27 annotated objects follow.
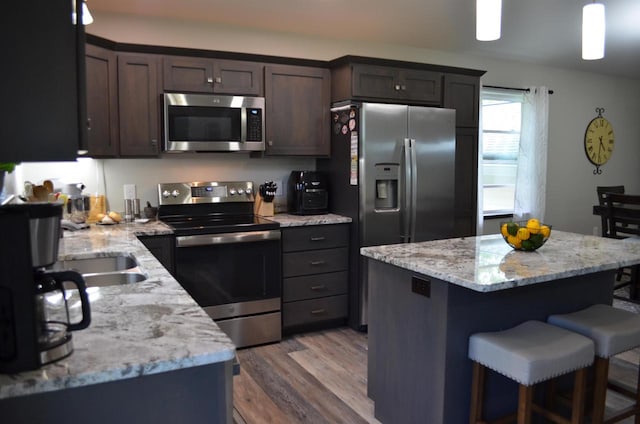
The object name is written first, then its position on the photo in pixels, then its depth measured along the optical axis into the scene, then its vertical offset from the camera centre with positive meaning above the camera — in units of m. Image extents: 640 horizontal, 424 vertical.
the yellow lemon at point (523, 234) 2.44 -0.29
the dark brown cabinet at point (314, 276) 3.72 -0.79
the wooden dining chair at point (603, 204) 4.84 -0.30
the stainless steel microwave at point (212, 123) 3.53 +0.37
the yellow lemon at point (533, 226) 2.43 -0.26
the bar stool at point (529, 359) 1.84 -0.71
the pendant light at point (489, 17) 2.21 +0.70
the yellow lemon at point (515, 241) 2.48 -0.34
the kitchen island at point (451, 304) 2.06 -0.61
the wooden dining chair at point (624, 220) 4.46 -0.41
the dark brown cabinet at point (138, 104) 3.40 +0.48
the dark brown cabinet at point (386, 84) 3.84 +0.72
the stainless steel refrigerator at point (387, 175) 3.77 -0.01
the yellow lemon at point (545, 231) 2.44 -0.28
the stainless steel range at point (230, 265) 3.36 -0.65
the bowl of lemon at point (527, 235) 2.44 -0.30
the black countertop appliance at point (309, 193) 4.03 -0.16
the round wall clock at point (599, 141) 6.45 +0.45
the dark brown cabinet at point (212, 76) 3.53 +0.71
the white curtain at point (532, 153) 5.59 +0.24
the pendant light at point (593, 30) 2.51 +0.74
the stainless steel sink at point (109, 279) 2.15 -0.47
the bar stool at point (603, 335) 2.11 -0.69
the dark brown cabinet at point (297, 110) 3.88 +0.50
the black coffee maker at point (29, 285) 0.98 -0.23
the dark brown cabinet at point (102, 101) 3.24 +0.47
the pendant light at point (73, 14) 0.99 +0.32
